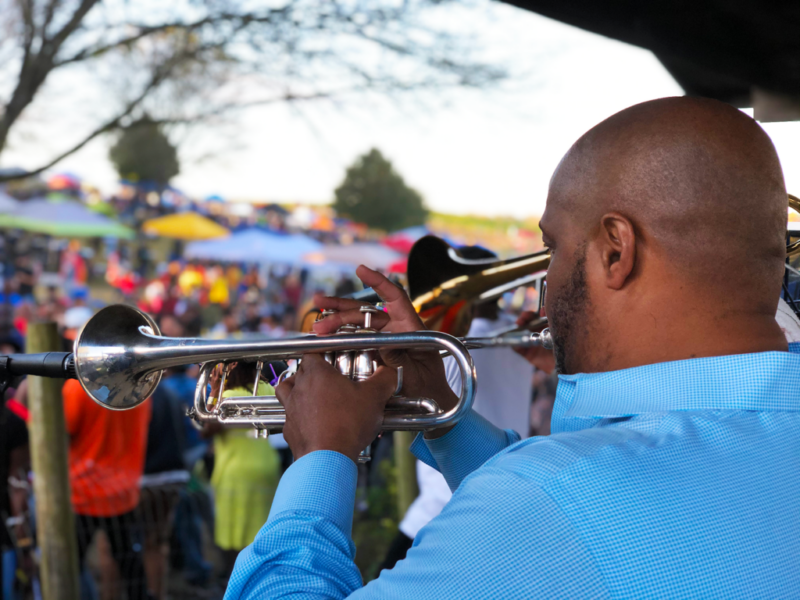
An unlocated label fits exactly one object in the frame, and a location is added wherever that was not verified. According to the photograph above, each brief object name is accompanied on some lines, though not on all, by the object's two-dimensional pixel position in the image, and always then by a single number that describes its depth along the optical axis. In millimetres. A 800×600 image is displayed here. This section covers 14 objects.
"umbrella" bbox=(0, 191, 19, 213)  11741
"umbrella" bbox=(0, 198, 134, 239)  13006
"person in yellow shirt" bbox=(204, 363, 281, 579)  4422
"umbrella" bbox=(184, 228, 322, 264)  15133
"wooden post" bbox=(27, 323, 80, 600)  3080
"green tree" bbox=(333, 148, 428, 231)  11445
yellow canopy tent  15523
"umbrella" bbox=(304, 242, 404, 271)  14266
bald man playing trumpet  795
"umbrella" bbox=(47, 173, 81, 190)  18094
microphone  1557
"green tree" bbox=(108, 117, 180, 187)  16656
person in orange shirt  4059
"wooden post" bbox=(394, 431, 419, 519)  3982
